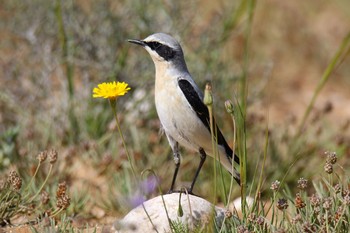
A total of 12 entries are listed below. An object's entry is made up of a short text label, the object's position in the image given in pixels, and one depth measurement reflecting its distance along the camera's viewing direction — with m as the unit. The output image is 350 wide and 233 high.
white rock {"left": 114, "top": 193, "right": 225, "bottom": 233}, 8.48
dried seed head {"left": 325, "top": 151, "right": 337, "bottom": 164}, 8.06
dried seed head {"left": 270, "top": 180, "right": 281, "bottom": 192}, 8.03
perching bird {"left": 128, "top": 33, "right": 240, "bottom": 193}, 9.84
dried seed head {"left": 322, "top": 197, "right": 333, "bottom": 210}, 7.76
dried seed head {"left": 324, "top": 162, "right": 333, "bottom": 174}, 8.00
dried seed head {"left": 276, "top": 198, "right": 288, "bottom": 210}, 7.97
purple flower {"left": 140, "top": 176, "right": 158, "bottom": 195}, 11.20
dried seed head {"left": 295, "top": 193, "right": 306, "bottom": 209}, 8.20
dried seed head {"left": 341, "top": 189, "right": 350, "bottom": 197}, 8.11
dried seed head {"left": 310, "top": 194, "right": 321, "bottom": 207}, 8.16
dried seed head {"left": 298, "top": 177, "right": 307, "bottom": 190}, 8.12
